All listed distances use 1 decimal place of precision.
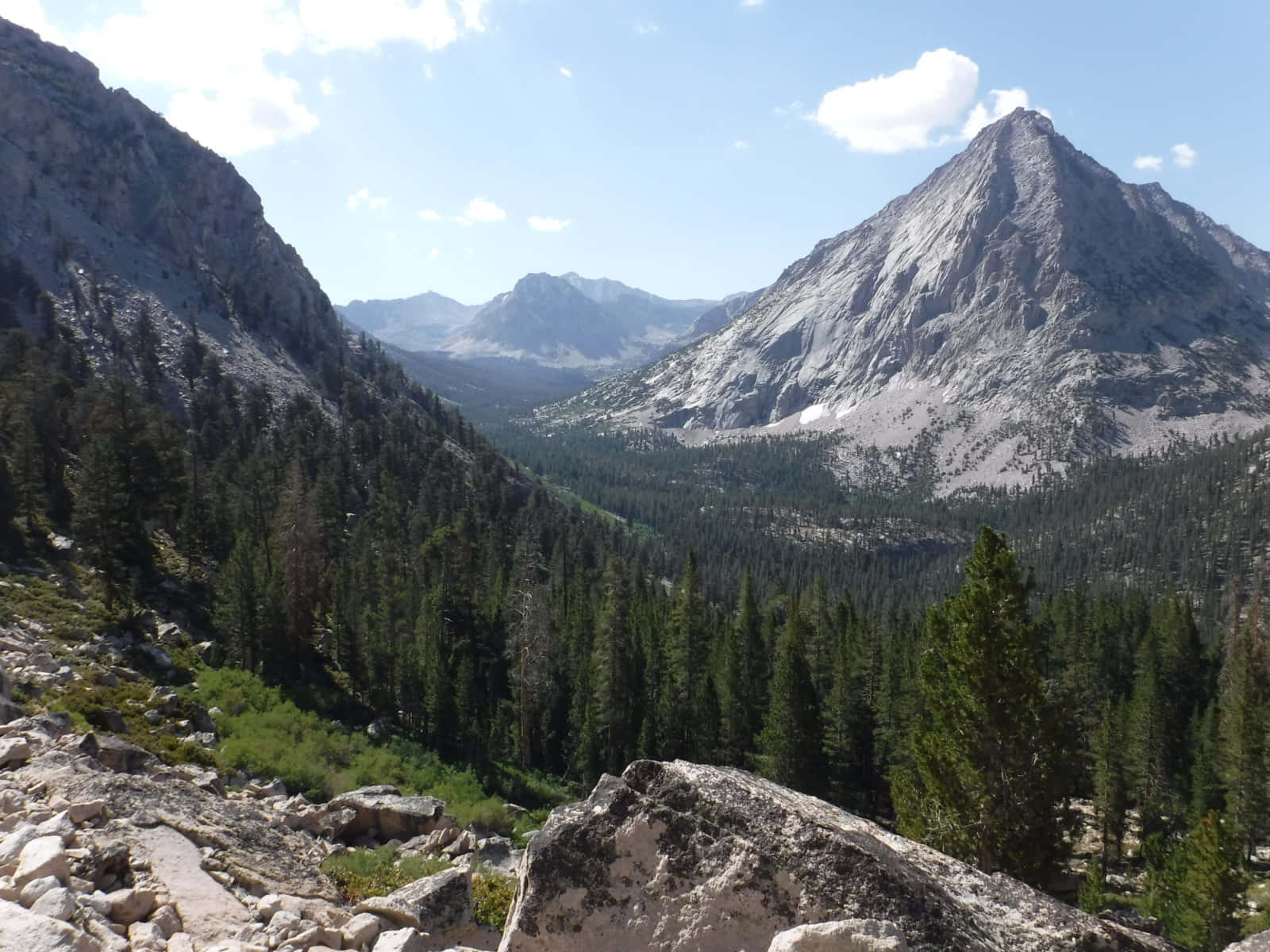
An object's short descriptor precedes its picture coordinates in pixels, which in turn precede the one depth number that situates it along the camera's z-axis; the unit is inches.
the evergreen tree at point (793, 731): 1385.3
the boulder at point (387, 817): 663.1
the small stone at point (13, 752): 431.5
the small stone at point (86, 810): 358.6
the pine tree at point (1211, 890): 854.5
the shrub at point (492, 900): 388.8
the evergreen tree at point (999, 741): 647.8
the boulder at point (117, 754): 516.7
